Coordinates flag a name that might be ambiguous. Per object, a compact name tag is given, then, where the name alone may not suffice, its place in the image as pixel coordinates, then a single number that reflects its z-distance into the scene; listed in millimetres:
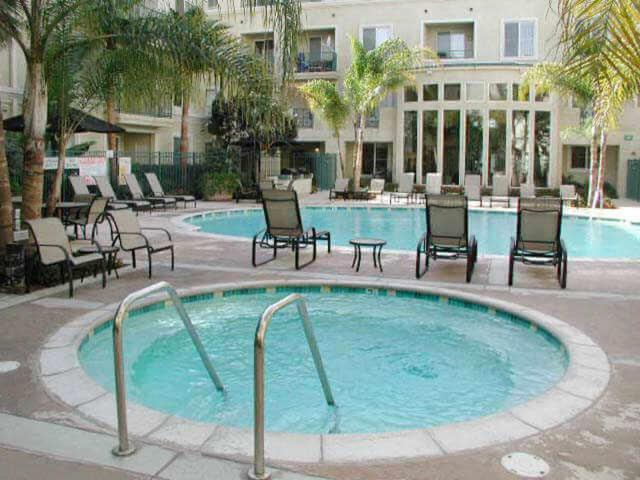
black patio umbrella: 13748
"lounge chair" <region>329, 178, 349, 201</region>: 25875
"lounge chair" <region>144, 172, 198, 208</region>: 20791
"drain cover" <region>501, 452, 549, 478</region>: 3725
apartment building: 28531
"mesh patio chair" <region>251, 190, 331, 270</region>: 10805
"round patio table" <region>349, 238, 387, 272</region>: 10338
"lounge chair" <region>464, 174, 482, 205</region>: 23805
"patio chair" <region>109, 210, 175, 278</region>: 9750
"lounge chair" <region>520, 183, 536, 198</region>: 23062
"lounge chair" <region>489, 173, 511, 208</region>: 25172
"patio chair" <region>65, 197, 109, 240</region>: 12313
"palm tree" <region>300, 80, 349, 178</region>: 26172
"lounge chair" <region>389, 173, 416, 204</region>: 26047
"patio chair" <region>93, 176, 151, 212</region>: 18172
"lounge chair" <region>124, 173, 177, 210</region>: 19766
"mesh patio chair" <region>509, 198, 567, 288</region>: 9625
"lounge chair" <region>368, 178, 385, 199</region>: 26062
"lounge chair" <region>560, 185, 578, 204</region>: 22766
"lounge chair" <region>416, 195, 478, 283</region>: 9953
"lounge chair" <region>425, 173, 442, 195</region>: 26500
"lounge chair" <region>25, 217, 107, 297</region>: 8156
